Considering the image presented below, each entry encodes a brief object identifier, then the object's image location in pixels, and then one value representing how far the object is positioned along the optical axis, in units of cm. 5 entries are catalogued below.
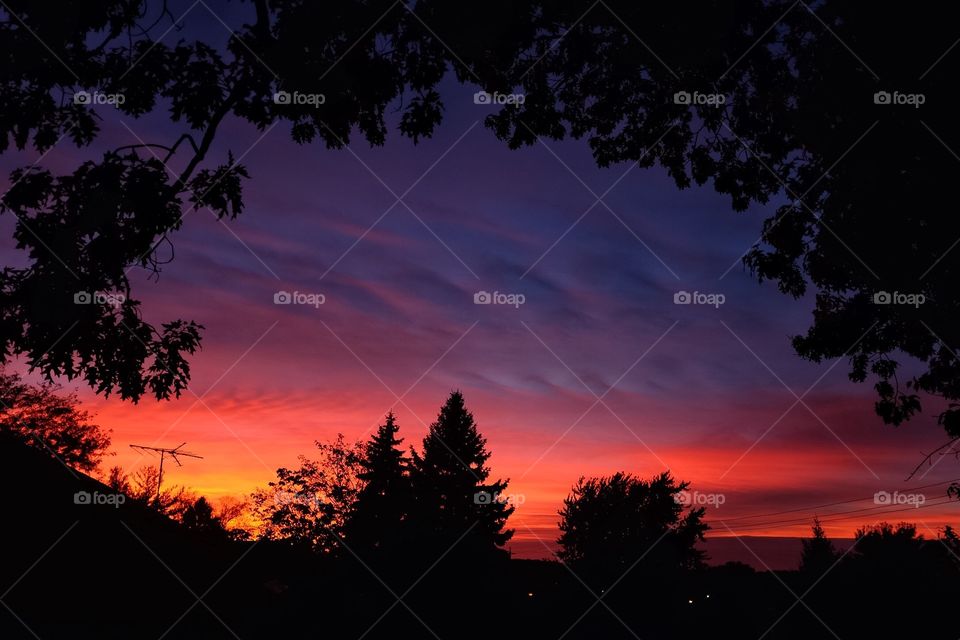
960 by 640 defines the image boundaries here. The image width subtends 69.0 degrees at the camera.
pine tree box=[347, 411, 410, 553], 5084
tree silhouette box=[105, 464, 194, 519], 4808
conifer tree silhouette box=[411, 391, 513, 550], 5647
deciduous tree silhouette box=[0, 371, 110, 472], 3880
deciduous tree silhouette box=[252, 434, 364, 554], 4984
